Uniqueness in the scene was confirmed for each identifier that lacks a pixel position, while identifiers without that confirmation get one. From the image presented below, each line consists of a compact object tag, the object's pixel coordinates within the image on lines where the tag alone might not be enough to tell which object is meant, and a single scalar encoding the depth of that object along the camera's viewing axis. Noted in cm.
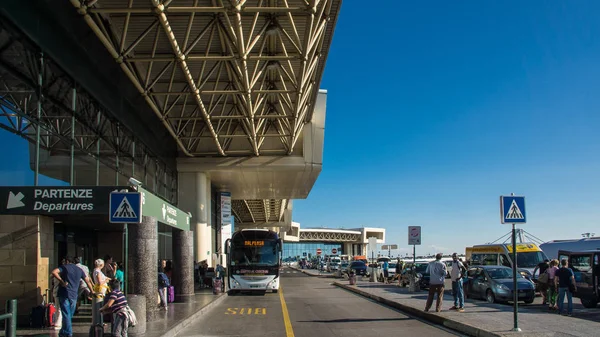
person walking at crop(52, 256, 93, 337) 1187
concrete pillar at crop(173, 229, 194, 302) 2244
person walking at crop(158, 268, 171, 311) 1873
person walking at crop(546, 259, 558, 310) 1855
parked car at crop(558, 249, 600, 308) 1844
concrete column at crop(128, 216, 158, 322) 1456
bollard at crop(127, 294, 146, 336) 1243
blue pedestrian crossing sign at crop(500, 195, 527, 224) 1271
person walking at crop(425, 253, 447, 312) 1641
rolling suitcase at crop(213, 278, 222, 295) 2698
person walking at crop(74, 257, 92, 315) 1318
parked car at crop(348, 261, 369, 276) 5282
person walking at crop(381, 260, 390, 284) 4062
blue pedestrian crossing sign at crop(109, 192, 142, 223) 1109
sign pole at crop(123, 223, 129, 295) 1422
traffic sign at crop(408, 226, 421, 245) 2415
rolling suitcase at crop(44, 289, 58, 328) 1323
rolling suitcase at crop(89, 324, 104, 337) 1028
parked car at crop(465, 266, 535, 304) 2116
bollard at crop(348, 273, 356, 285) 3444
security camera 1296
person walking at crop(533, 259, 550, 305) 1966
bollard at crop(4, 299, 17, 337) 656
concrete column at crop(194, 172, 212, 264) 3675
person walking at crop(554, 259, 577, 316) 1645
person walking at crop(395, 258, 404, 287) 4188
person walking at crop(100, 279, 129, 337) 1098
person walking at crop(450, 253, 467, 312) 1698
